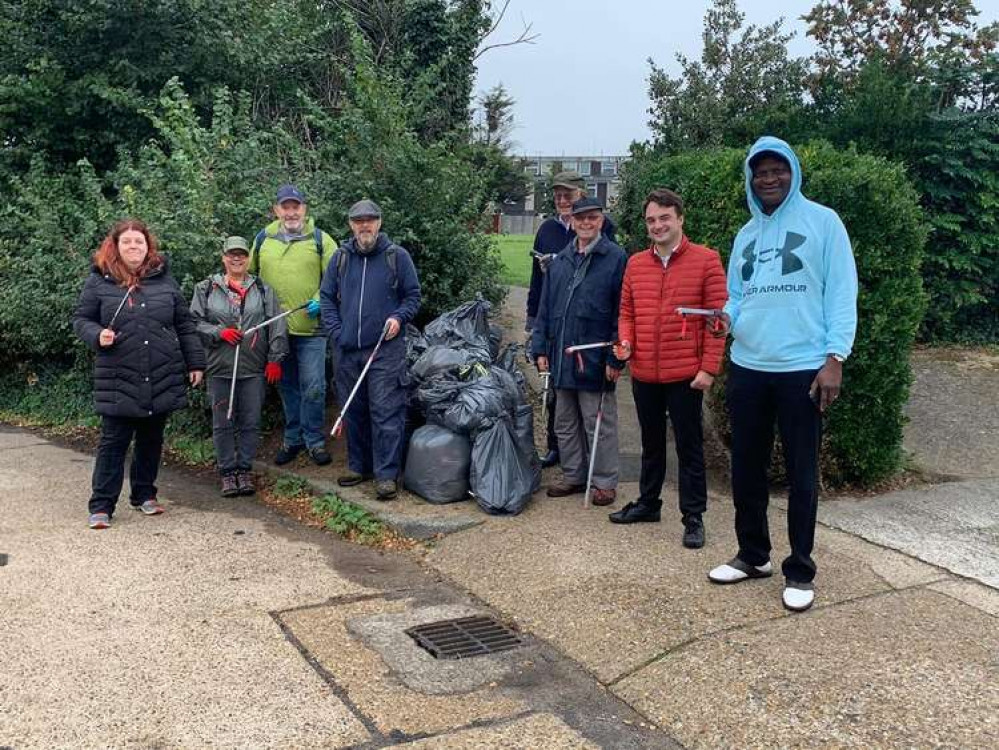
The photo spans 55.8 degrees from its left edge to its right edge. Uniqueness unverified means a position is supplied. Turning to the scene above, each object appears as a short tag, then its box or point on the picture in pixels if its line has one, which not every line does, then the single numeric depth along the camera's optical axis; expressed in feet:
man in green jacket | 20.86
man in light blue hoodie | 12.89
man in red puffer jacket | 15.53
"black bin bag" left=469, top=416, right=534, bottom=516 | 17.97
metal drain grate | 12.71
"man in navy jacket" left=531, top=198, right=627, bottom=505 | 17.67
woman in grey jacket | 19.63
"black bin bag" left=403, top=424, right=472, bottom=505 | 18.66
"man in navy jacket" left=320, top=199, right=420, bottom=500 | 19.16
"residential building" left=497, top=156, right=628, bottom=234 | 64.26
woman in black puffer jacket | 17.65
